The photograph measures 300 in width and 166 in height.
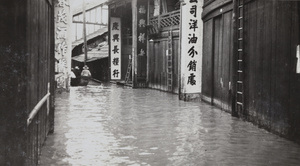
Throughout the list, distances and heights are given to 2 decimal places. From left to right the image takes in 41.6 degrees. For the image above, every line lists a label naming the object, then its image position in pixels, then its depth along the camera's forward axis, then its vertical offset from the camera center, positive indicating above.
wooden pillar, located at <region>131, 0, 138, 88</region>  24.38 +1.92
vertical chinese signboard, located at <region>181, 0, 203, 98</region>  16.34 +1.22
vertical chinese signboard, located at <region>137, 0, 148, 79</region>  24.61 +2.44
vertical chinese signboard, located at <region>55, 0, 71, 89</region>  19.64 +1.72
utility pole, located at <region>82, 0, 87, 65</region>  31.89 +2.25
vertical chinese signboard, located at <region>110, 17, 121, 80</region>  28.14 +1.94
